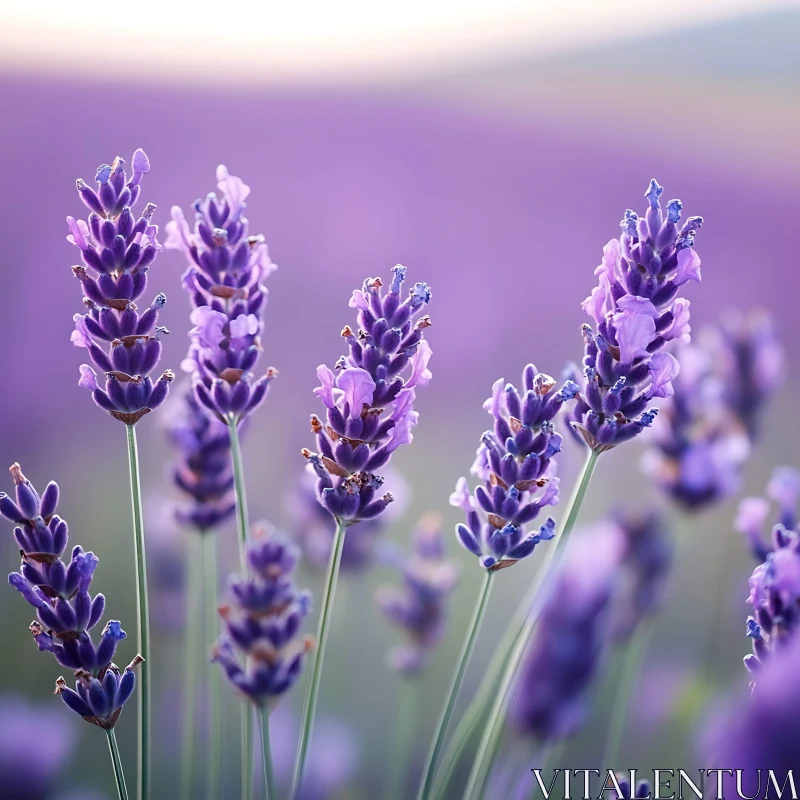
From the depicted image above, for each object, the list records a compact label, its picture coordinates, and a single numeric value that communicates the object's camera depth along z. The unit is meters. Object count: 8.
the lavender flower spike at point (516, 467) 0.39
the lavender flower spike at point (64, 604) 0.38
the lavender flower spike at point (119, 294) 0.38
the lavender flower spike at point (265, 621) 0.37
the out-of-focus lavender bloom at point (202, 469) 0.43
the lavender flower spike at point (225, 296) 0.39
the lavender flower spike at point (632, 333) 0.38
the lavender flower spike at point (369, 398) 0.38
